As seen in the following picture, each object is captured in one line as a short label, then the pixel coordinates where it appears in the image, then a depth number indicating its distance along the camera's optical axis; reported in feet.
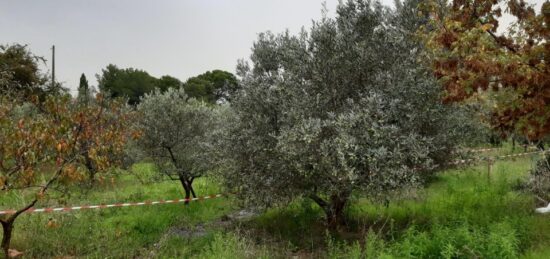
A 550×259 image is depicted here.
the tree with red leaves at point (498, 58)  21.34
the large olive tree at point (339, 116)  22.85
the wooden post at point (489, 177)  32.01
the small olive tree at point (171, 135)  40.75
